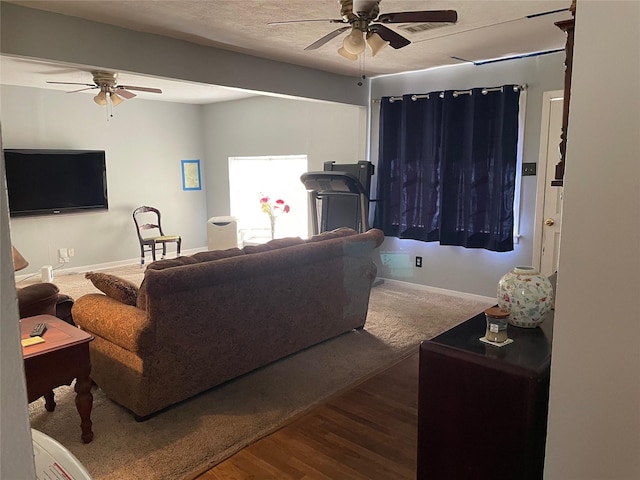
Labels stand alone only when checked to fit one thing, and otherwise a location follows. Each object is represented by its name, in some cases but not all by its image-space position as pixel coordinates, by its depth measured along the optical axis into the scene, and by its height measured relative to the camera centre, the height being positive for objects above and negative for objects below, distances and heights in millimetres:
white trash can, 7074 -860
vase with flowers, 6719 -510
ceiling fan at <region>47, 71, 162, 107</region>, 4591 +851
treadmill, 5469 -249
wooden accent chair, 6867 -897
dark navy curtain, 4711 +50
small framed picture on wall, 7750 -33
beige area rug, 2348 -1395
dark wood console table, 1386 -716
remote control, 2375 -793
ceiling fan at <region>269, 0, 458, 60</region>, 2719 +881
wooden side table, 2186 -898
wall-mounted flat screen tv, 5758 -92
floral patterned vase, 1670 -438
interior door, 4469 -182
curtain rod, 4562 +819
